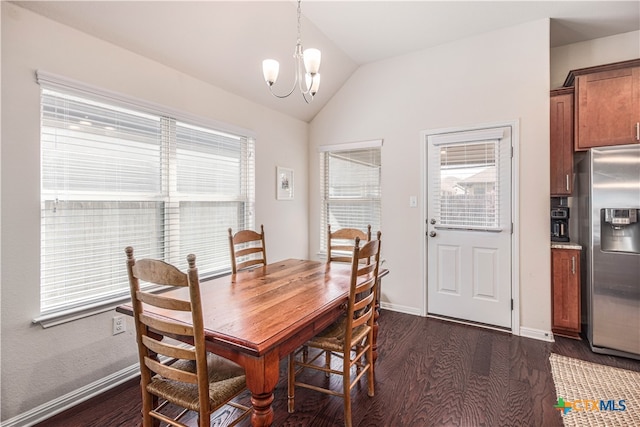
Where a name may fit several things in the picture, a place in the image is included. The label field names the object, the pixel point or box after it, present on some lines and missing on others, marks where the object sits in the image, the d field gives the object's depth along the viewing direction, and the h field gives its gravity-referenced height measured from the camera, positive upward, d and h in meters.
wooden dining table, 1.26 -0.50
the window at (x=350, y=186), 3.88 +0.34
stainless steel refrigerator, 2.49 -0.32
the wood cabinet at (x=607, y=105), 2.59 +0.92
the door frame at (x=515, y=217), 2.99 -0.06
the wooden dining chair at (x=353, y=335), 1.71 -0.76
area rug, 1.83 -1.22
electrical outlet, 2.20 -0.80
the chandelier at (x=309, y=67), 1.95 +0.94
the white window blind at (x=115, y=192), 1.96 +0.15
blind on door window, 3.16 +0.28
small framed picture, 3.78 +0.36
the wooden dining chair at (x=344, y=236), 2.67 -0.22
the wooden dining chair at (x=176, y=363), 1.23 -0.66
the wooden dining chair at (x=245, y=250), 2.49 -0.32
